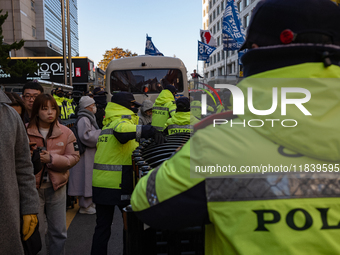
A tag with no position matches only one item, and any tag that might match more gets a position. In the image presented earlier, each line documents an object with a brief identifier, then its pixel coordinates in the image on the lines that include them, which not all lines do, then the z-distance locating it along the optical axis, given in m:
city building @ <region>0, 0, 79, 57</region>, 37.25
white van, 9.74
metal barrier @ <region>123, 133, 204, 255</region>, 1.92
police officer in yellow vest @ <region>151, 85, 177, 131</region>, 7.35
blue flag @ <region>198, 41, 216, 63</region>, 21.95
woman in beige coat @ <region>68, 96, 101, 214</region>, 4.88
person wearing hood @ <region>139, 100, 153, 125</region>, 7.76
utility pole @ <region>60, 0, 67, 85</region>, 17.27
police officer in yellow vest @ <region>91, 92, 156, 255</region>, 3.57
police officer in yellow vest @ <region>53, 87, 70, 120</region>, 9.48
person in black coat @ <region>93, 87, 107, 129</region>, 7.54
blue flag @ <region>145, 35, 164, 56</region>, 16.08
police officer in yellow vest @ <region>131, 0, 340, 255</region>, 1.06
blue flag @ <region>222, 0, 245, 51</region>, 16.09
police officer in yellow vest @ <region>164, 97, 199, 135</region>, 5.66
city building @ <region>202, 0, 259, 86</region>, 47.49
